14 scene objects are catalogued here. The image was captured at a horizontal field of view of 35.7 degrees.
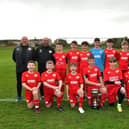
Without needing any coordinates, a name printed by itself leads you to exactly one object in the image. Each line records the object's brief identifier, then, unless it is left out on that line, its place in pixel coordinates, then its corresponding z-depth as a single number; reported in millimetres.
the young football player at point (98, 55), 5312
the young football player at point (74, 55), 5293
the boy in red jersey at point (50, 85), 4477
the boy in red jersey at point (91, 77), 4634
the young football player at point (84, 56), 5267
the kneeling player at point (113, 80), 4602
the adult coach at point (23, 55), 5148
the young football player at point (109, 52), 5285
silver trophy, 4445
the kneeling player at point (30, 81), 4566
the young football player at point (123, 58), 5180
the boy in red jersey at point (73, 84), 4575
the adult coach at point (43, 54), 5211
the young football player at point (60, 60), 5191
